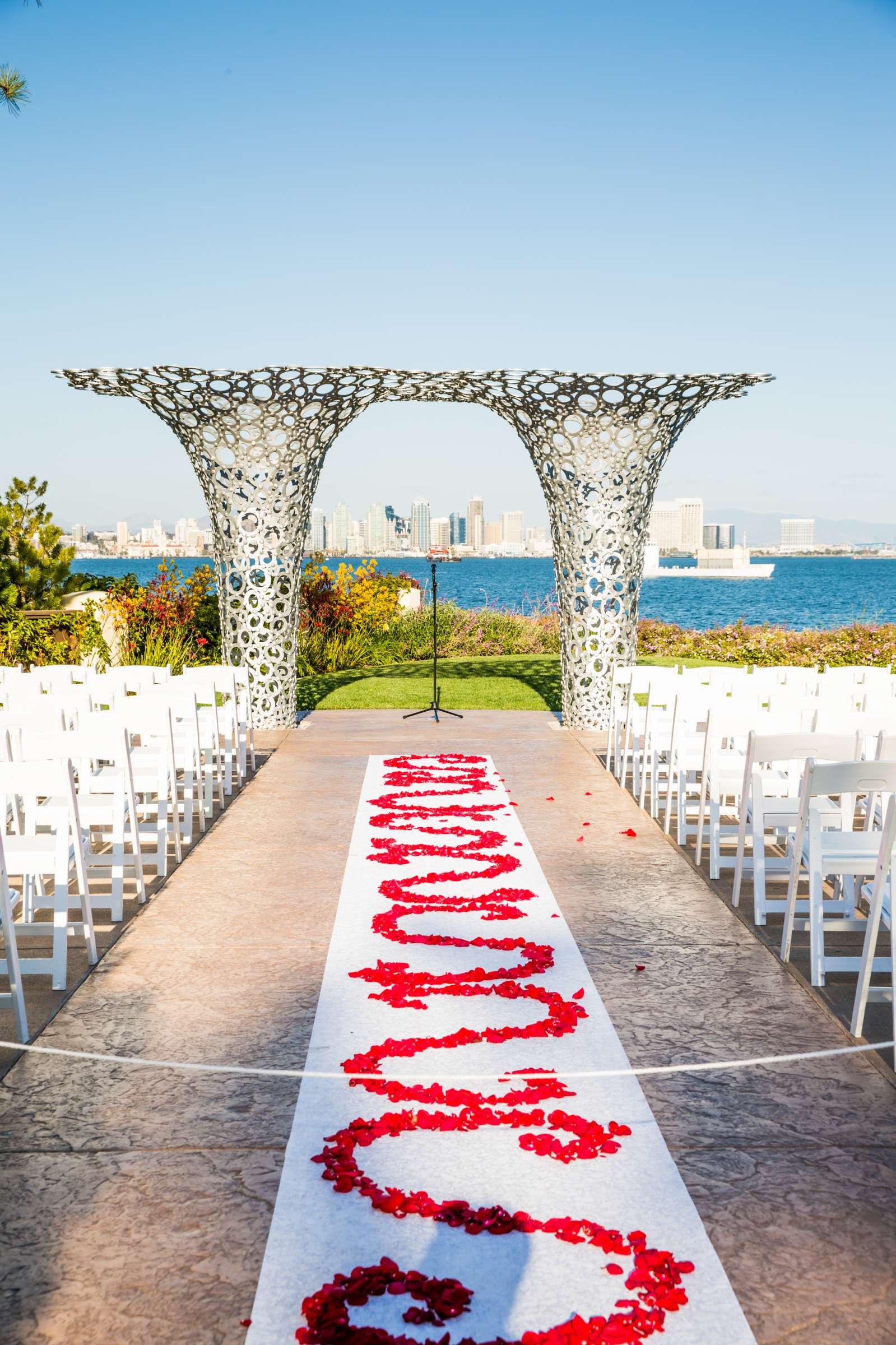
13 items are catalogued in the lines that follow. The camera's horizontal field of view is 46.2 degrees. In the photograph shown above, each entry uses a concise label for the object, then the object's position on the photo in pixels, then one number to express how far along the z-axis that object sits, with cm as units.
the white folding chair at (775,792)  505
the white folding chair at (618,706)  902
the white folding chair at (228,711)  823
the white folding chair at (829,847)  419
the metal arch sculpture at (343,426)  1050
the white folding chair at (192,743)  695
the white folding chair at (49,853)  421
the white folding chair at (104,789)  515
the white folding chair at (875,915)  377
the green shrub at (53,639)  1326
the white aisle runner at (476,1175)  234
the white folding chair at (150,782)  591
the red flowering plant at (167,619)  1387
